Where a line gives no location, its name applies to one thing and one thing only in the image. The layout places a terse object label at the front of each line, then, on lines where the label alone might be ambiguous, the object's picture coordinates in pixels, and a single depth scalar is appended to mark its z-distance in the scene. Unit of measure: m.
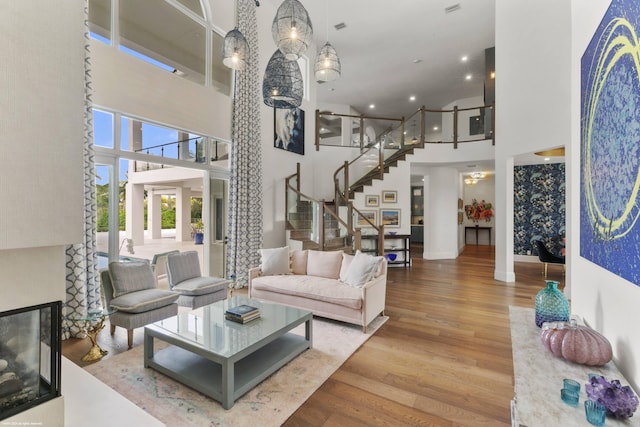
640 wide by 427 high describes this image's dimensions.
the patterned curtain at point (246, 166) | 5.48
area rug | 2.04
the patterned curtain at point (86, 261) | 3.28
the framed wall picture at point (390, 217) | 7.88
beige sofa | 3.52
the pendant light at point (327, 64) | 3.42
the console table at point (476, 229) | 11.38
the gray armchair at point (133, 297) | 3.07
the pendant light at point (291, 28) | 2.78
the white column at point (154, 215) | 5.88
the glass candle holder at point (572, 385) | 1.07
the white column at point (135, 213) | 4.38
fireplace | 1.31
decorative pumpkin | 1.26
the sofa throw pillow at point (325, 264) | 4.27
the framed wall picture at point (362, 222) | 6.76
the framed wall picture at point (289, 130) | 6.70
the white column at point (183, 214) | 8.56
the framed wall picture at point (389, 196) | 7.87
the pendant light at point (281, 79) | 3.11
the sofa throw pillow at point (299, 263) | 4.57
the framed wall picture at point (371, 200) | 7.82
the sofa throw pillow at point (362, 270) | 3.74
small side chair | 5.95
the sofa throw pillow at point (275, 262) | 4.46
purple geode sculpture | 0.95
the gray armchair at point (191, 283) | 3.88
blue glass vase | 1.63
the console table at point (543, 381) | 1.00
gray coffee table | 2.23
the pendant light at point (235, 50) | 3.17
